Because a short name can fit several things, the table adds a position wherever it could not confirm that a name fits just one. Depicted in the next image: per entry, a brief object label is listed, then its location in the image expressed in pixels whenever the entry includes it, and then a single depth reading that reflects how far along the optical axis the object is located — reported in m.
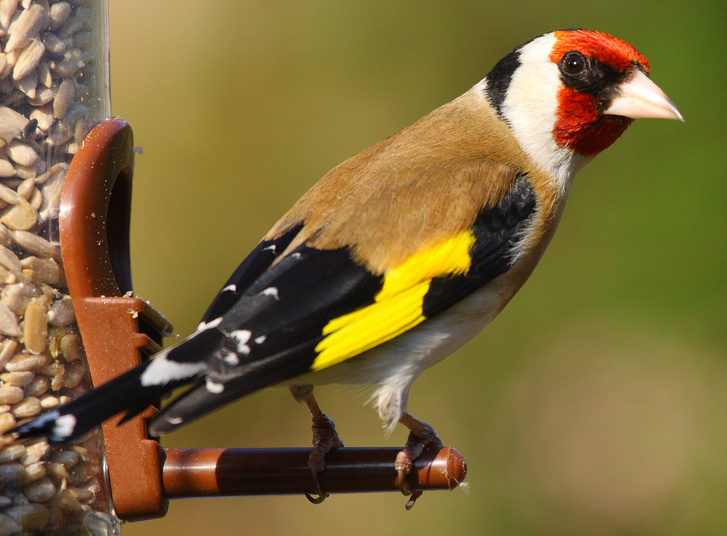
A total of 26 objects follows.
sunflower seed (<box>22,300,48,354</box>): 4.36
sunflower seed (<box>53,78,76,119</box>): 4.66
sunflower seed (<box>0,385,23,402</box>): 4.20
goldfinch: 4.05
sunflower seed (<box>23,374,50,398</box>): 4.31
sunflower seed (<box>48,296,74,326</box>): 4.46
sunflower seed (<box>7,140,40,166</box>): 4.41
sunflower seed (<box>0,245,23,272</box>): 4.31
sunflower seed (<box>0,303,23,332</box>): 4.29
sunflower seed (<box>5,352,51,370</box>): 4.28
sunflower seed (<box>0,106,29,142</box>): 4.38
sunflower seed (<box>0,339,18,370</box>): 4.26
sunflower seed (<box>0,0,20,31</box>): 4.43
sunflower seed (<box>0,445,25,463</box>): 4.18
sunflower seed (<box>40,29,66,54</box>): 4.59
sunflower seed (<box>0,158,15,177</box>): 4.36
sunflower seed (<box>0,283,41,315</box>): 4.30
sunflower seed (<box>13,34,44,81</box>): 4.45
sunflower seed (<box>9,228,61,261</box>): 4.37
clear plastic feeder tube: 4.26
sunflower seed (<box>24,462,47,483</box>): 4.26
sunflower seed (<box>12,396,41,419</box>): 4.23
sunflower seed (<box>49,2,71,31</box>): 4.66
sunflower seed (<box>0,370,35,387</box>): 4.24
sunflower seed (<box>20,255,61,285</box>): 4.40
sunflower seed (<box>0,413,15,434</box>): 4.16
